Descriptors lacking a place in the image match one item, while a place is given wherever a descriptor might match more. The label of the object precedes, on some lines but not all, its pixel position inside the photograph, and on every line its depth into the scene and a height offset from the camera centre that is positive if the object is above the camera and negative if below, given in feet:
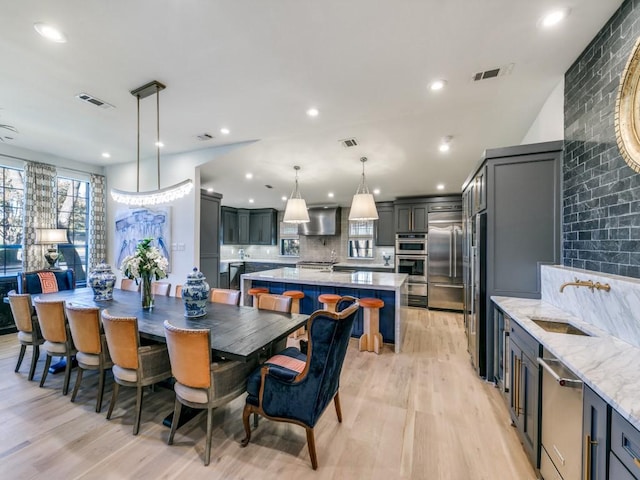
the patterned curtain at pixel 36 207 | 14.40 +1.83
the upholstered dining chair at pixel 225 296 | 10.14 -2.15
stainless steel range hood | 25.00 +1.75
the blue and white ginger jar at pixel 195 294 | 7.93 -1.58
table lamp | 14.00 +0.07
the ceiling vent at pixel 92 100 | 9.09 +4.88
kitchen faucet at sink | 5.50 -0.94
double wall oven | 20.62 -1.66
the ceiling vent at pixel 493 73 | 7.24 +4.62
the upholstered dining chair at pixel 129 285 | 12.95 -2.17
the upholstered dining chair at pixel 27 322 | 9.18 -2.82
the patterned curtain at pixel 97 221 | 16.94 +1.20
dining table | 6.14 -2.34
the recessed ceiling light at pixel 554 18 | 5.55 +4.70
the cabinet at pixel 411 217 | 21.30 +1.94
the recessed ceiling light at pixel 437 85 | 7.86 +4.61
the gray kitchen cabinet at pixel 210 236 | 16.53 +0.29
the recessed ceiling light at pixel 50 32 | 6.06 +4.81
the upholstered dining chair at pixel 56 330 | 8.30 -2.83
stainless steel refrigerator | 19.26 -1.45
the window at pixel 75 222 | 16.40 +1.16
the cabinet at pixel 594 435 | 3.44 -2.59
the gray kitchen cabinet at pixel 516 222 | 8.04 +0.59
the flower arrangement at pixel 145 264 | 8.91 -0.78
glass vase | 9.14 -1.79
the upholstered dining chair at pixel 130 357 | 6.72 -2.98
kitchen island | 12.33 -2.44
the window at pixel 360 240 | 24.88 +0.06
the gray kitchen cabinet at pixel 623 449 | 2.93 -2.37
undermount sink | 6.18 -2.01
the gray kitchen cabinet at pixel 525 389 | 5.40 -3.28
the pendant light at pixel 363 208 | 12.97 +1.57
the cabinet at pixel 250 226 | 28.10 +1.55
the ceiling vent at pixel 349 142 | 11.97 +4.44
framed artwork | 15.21 +0.72
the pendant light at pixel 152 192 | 8.46 +1.82
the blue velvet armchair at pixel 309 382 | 5.49 -3.08
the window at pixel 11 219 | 14.20 +1.15
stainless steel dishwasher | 4.03 -2.98
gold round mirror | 5.14 +2.55
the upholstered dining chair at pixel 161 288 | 11.69 -2.12
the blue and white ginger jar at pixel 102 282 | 10.27 -1.59
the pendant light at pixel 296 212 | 14.26 +1.52
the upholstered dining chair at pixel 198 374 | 5.74 -2.97
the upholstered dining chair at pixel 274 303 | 9.07 -2.14
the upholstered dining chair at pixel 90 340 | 7.45 -2.81
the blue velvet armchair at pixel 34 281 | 11.91 -1.89
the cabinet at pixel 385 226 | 23.21 +1.28
